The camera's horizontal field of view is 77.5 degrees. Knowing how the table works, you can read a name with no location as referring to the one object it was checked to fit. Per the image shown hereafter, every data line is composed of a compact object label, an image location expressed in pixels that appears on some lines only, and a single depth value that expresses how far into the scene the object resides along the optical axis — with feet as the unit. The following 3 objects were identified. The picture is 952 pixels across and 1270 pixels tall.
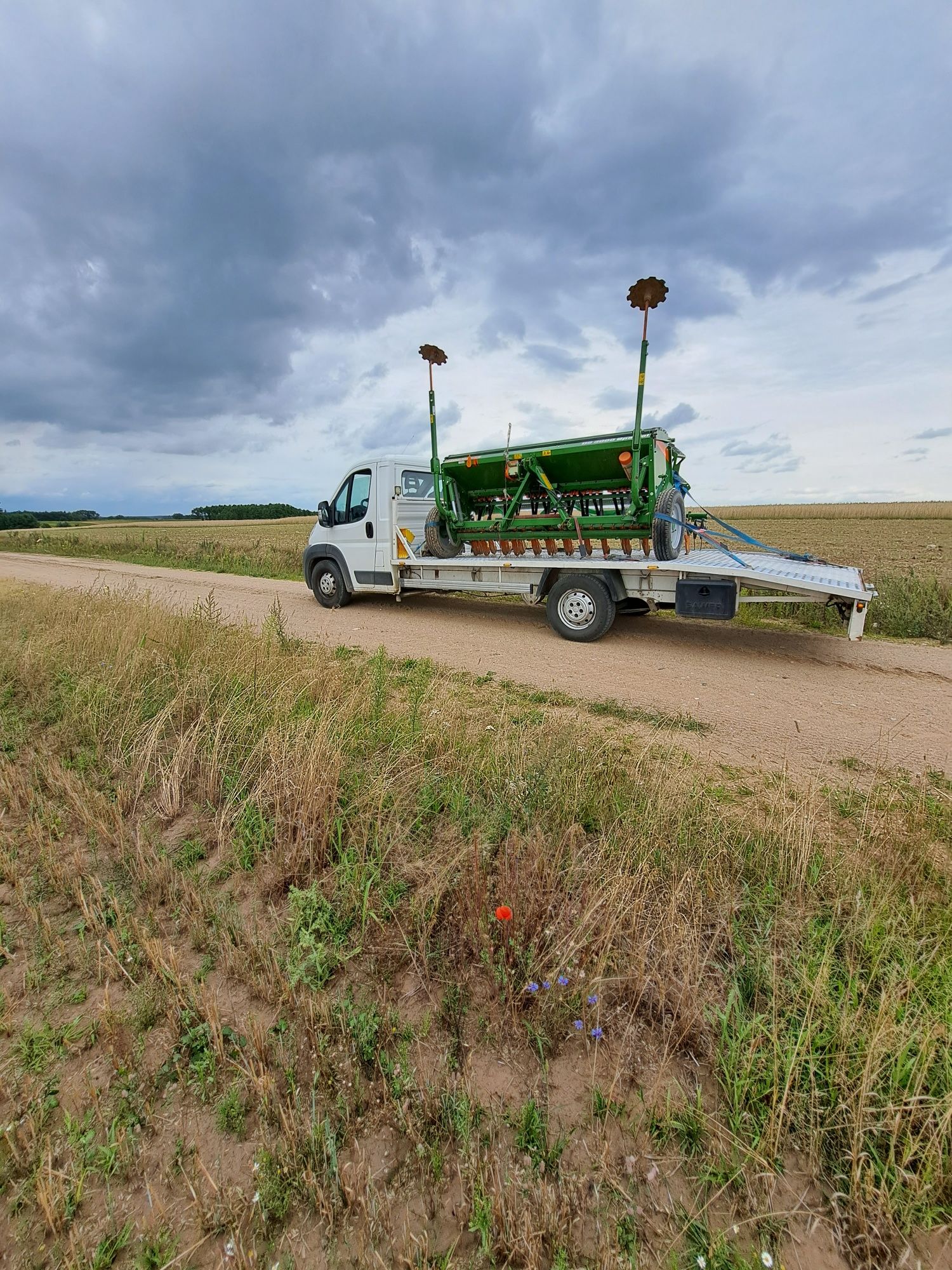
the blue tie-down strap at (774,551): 26.68
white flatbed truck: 22.04
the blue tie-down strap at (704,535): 24.07
